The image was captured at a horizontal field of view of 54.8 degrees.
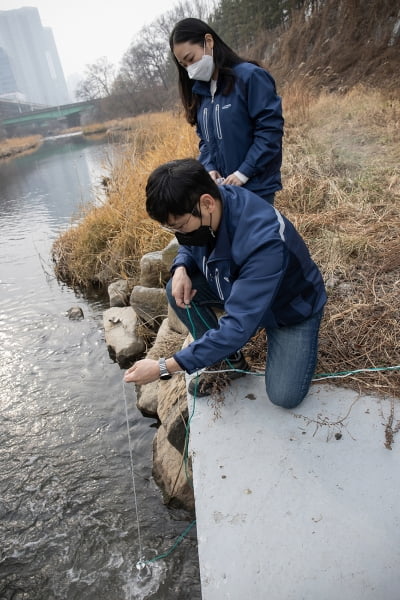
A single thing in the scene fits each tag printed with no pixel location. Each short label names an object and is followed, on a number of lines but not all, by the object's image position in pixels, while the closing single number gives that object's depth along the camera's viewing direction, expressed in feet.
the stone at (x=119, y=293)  13.91
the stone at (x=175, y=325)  9.34
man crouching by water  4.38
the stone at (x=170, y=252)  10.77
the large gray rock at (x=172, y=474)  6.57
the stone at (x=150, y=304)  11.37
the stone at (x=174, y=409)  6.72
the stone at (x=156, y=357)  8.93
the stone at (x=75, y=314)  14.33
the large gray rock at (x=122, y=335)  11.32
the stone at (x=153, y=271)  11.79
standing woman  6.37
